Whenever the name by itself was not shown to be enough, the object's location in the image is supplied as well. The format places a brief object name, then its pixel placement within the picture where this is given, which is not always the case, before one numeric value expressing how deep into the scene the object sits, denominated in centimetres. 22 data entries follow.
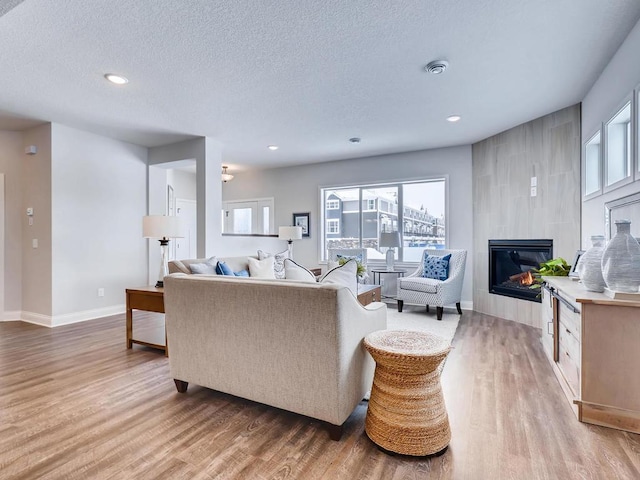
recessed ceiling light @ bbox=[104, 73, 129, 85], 289
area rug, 396
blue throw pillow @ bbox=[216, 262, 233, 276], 317
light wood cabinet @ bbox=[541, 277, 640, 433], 185
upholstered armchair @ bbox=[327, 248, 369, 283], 576
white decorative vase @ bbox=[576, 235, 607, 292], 211
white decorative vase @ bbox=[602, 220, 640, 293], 188
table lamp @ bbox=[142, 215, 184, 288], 355
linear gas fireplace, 417
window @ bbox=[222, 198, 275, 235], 699
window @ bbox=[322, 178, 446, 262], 559
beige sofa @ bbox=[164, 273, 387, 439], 175
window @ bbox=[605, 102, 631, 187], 252
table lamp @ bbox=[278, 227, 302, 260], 597
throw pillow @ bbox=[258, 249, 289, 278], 406
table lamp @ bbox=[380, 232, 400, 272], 536
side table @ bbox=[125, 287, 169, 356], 313
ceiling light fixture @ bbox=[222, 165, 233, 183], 640
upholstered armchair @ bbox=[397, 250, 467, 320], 445
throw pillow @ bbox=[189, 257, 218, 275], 304
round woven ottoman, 164
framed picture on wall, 659
